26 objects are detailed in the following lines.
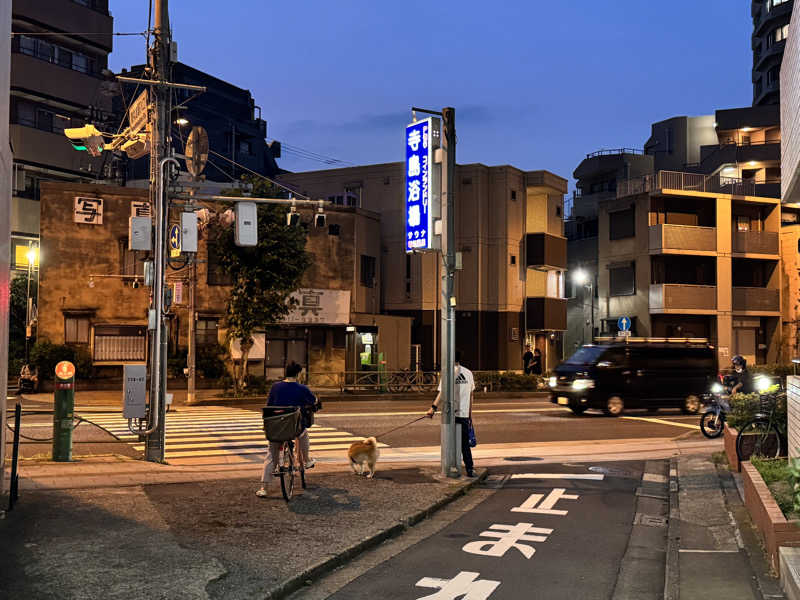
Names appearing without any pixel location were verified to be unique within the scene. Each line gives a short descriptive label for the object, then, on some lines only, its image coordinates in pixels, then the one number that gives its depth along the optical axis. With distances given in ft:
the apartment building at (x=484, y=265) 133.18
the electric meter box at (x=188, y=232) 48.60
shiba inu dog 39.60
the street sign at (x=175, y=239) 49.46
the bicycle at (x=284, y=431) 33.60
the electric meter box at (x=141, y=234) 46.01
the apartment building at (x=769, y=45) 212.43
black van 76.38
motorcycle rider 57.16
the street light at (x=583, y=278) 171.22
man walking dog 40.81
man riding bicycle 34.19
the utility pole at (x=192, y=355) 88.79
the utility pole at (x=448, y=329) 40.14
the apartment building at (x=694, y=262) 147.84
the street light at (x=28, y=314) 102.89
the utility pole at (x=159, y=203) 45.19
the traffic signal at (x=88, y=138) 52.75
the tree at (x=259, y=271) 96.17
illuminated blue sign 41.06
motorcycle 59.89
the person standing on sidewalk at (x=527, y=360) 124.47
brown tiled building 101.60
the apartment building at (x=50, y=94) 144.87
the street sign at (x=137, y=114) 50.55
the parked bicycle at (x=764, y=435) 38.81
